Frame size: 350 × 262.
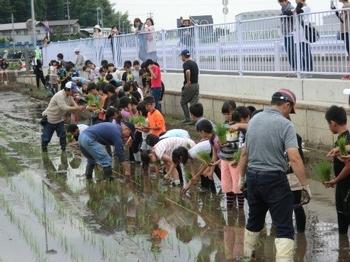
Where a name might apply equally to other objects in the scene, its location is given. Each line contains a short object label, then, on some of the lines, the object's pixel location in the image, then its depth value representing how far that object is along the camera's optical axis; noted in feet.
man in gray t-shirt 18.98
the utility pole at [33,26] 129.46
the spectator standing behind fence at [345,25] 35.58
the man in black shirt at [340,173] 21.54
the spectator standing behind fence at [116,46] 73.46
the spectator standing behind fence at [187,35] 54.44
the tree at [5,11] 371.35
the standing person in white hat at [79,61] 81.81
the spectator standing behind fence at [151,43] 62.83
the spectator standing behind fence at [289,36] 40.52
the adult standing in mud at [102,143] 35.45
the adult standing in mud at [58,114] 46.29
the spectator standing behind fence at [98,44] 81.30
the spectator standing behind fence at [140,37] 64.28
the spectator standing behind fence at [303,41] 39.24
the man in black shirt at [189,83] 49.03
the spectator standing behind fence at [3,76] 119.19
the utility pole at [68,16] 361.30
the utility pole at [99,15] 328.90
